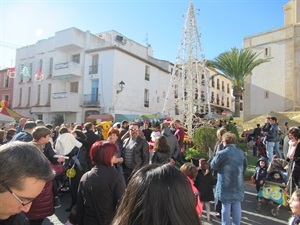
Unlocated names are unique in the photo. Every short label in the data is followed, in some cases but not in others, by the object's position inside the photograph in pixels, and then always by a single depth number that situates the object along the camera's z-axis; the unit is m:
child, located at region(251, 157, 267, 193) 6.68
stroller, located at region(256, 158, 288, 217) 6.05
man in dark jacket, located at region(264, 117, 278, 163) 10.38
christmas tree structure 13.91
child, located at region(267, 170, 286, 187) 6.45
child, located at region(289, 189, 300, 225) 3.12
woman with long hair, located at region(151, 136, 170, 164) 5.82
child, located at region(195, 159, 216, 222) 5.67
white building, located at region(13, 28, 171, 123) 25.97
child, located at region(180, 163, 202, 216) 4.51
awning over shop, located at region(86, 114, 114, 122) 21.78
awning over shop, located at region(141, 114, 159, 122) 23.59
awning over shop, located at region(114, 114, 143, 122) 24.38
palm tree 24.73
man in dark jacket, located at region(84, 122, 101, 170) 6.66
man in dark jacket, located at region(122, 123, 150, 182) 5.98
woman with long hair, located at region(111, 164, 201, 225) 1.23
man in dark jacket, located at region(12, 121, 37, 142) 4.98
